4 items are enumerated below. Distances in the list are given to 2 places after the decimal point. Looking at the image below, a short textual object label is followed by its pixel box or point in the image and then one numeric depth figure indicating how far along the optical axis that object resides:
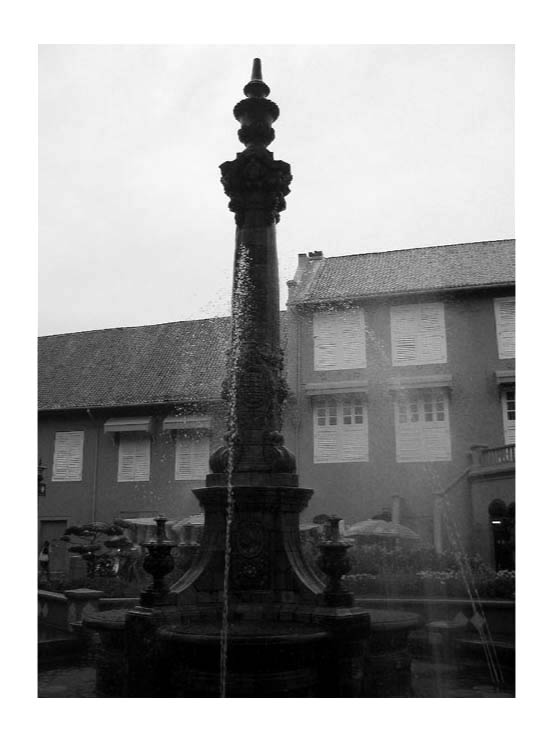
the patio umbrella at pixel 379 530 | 15.59
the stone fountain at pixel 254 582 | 5.48
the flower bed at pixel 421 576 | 10.66
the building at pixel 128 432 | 20.19
